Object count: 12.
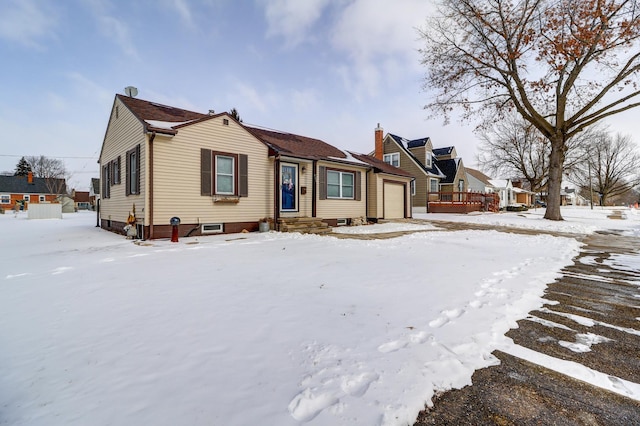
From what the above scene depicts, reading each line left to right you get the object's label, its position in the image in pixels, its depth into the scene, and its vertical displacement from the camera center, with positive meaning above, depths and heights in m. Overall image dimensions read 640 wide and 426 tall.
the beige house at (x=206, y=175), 8.10 +1.04
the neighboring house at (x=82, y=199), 45.69 +0.95
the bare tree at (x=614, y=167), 42.88 +6.46
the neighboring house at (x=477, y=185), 33.02 +2.66
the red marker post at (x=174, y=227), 7.63 -0.61
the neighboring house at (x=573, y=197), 69.41 +2.58
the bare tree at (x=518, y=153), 31.03 +6.55
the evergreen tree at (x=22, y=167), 49.03 +6.49
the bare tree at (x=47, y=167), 51.84 +7.07
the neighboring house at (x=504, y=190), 37.94 +2.41
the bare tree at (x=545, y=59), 12.72 +7.39
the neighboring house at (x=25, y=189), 39.59 +2.16
